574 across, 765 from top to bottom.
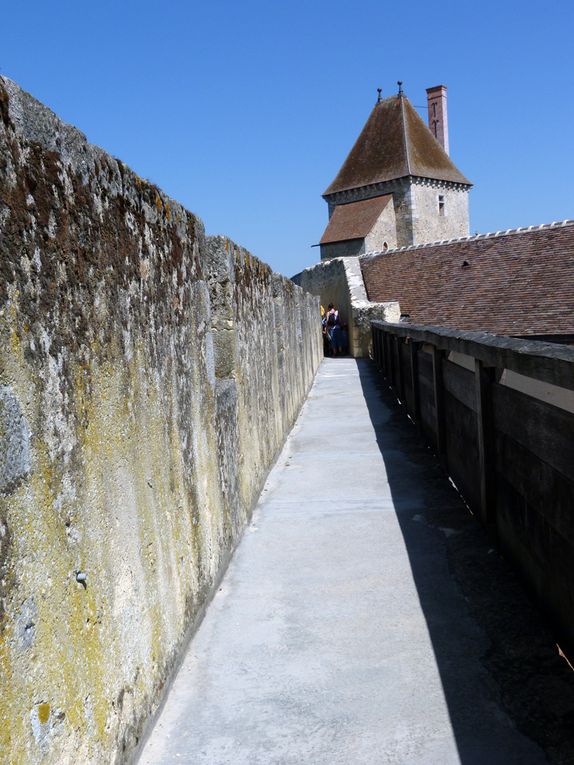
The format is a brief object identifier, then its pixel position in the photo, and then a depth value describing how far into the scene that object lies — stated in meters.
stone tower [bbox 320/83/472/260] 42.59
